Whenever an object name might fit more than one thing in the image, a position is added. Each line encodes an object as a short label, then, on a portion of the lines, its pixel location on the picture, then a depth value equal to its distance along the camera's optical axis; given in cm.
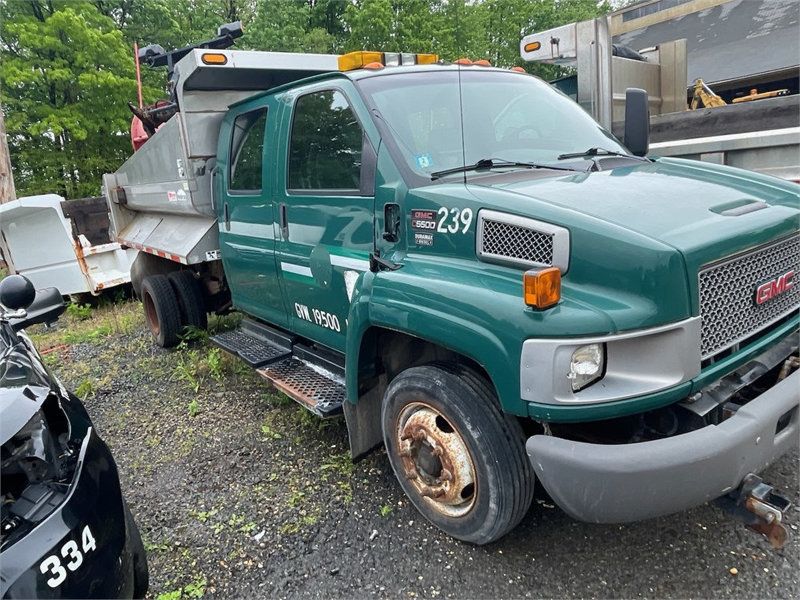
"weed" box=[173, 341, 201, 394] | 518
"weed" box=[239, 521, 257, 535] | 312
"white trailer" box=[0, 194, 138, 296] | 853
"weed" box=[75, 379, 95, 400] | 518
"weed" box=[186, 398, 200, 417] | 459
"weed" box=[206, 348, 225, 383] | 520
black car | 176
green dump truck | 217
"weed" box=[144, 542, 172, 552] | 304
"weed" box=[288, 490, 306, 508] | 331
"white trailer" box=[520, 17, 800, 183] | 404
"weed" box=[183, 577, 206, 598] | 273
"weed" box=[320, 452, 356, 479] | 356
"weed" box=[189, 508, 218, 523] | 326
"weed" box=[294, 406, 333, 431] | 415
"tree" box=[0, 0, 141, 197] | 1686
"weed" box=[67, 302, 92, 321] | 848
